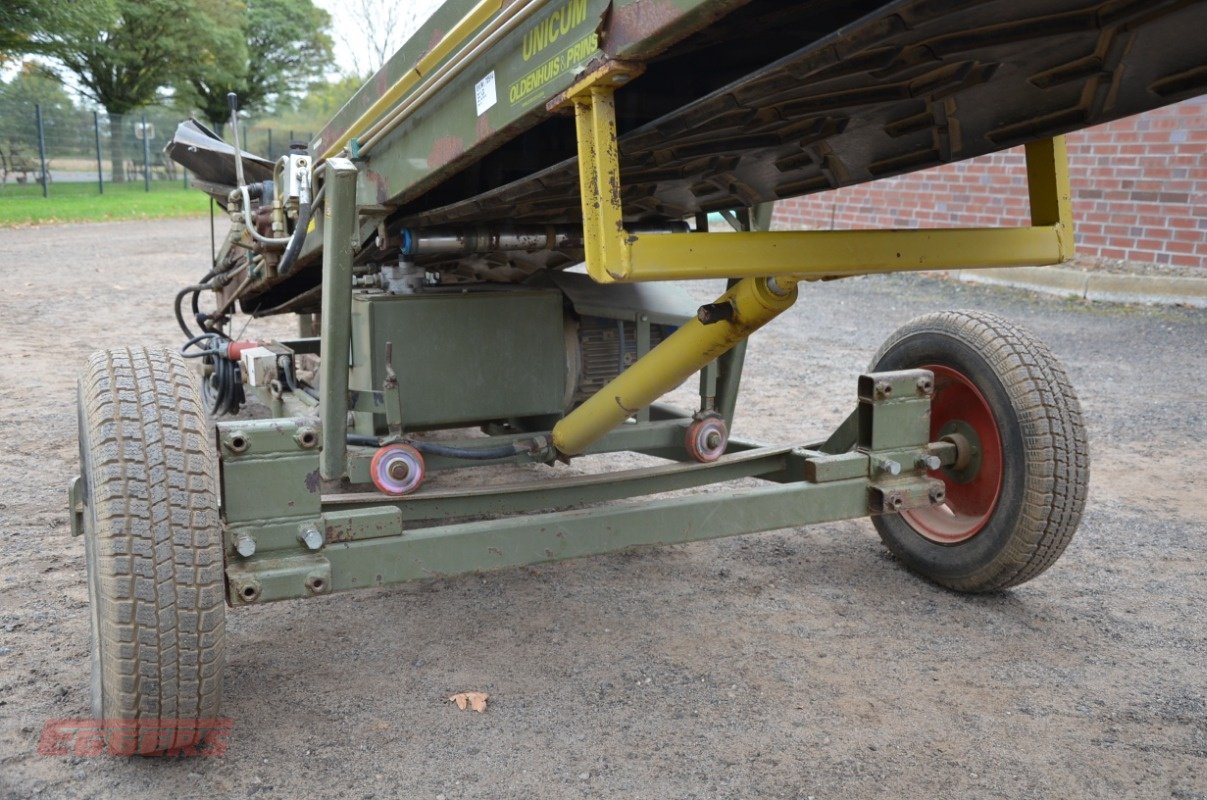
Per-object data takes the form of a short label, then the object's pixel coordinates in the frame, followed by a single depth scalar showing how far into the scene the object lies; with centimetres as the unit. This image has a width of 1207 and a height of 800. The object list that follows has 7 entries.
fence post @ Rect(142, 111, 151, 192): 3375
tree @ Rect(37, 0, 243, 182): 4150
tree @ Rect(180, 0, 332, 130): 4944
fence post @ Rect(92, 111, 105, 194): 3073
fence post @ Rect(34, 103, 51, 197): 2835
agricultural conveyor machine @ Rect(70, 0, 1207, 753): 236
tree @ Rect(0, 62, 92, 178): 2775
